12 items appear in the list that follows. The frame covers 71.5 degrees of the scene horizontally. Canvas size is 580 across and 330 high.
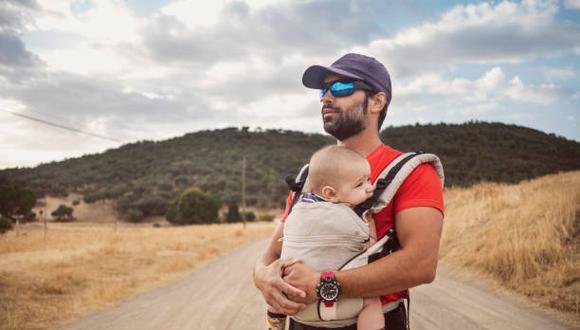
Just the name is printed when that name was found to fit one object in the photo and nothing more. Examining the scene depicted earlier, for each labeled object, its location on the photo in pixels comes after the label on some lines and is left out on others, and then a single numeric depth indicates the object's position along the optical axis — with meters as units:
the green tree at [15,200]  36.27
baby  1.93
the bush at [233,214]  60.16
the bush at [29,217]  41.00
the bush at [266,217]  61.18
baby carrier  1.93
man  1.91
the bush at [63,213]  59.50
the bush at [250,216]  61.69
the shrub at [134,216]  59.50
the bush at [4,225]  23.87
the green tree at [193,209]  56.72
